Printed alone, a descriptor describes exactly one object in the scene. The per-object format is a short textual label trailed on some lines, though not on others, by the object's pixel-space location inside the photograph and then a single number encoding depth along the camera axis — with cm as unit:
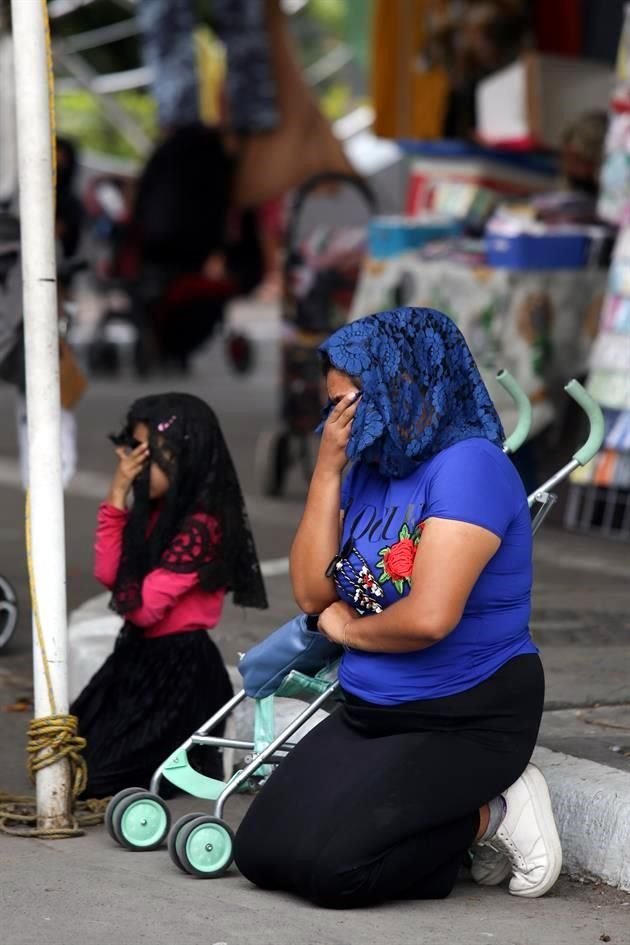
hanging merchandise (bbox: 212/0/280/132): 2659
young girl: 985
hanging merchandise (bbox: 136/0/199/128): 2957
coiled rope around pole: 901
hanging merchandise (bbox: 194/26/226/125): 3028
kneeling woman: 780
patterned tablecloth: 1636
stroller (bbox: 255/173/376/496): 1831
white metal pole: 891
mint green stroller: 850
